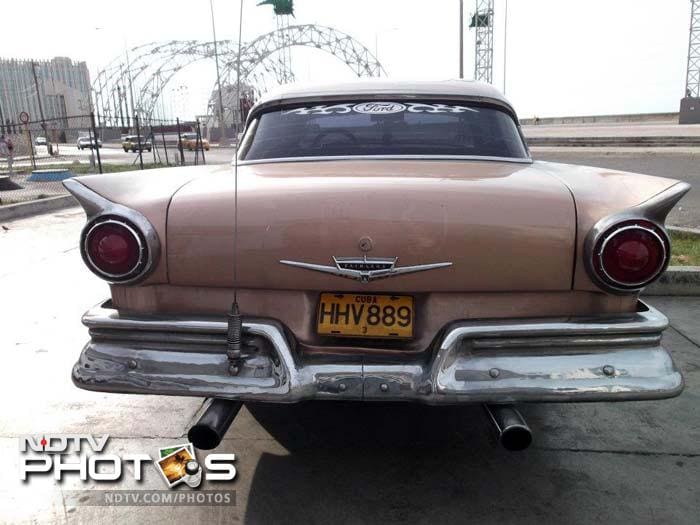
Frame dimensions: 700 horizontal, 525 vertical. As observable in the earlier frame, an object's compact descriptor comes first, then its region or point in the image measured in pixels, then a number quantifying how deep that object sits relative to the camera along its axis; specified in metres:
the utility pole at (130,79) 66.63
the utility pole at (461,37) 19.16
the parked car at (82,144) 41.94
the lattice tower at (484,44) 41.35
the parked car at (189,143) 41.51
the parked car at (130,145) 35.18
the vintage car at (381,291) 2.08
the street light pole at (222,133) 43.74
